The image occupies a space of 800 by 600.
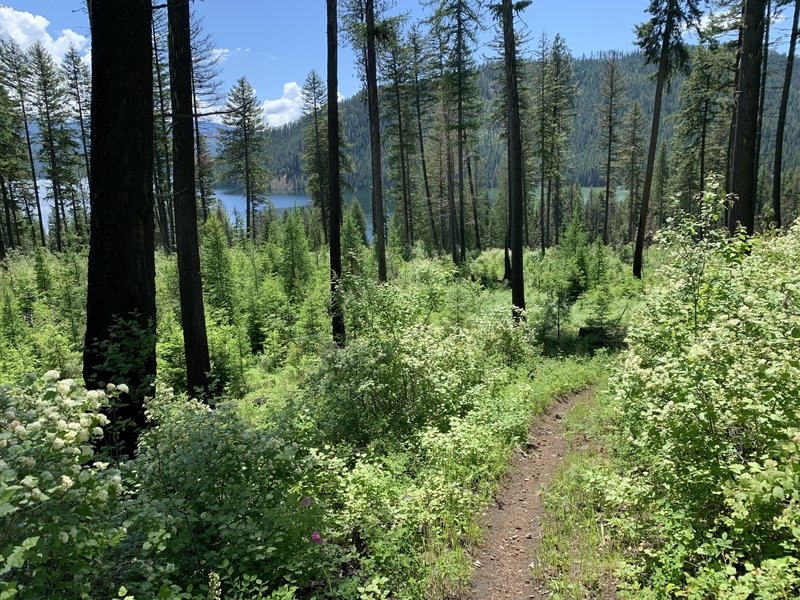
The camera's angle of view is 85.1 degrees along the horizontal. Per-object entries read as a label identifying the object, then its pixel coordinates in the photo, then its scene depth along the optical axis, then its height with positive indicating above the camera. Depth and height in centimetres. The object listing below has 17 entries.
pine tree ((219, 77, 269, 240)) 3133 +548
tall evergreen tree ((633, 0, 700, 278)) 1722 +682
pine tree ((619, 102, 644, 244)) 3681 +556
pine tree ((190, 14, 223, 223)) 2256 +419
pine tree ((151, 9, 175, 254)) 1969 +367
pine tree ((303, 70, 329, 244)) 3184 +583
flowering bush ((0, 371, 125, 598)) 188 -126
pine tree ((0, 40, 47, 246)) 2759 +958
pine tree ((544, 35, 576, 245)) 2802 +793
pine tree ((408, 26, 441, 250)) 2411 +819
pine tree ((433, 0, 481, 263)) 2042 +650
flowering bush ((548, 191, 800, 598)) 269 -170
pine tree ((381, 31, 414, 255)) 2450 +664
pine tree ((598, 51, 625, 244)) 3266 +824
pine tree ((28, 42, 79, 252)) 2875 +677
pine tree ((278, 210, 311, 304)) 1939 -163
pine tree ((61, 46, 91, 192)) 2889 +937
